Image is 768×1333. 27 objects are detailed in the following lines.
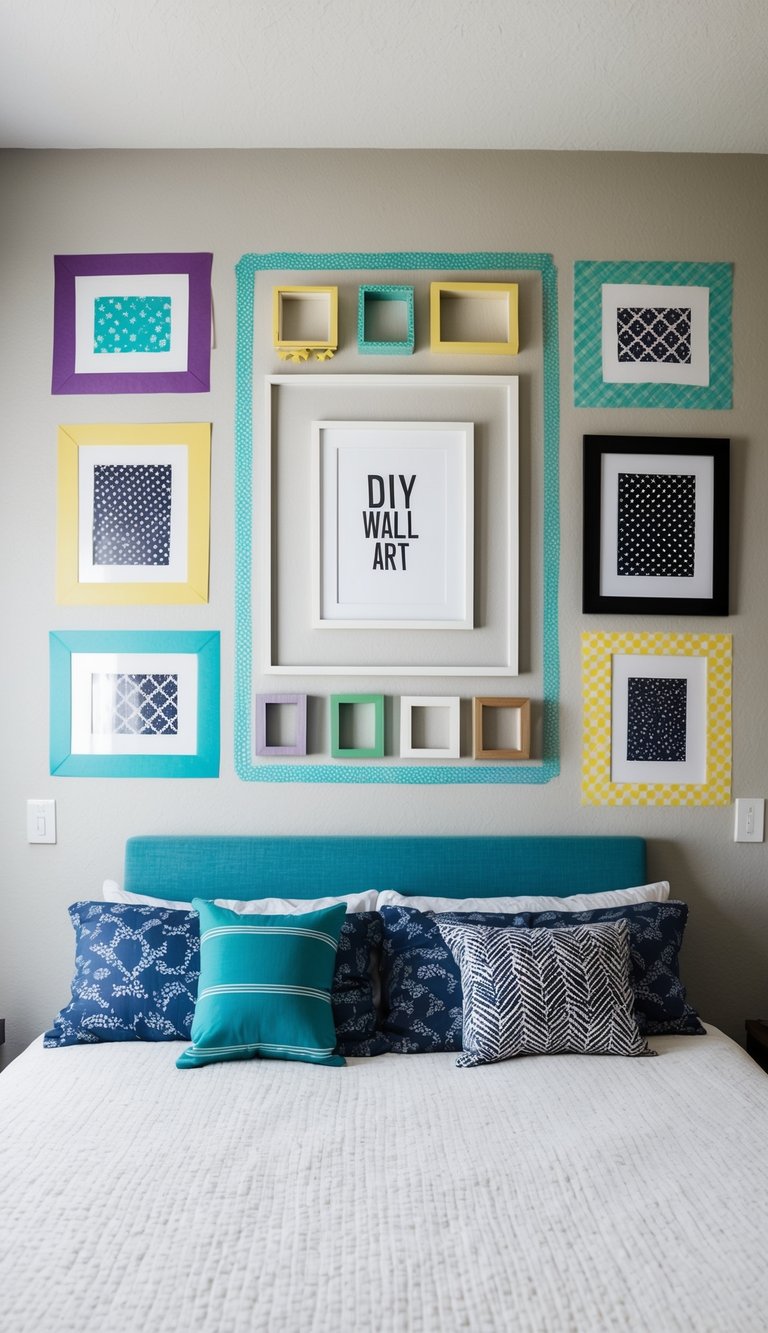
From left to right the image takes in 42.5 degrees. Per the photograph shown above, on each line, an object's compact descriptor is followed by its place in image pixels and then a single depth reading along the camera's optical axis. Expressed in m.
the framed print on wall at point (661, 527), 2.63
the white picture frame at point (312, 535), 2.63
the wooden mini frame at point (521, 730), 2.58
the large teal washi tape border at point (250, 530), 2.63
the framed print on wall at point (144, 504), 2.64
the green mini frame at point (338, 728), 2.60
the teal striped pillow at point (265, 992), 2.07
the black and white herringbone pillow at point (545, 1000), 2.09
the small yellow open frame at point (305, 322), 2.58
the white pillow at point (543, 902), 2.45
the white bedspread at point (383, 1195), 1.26
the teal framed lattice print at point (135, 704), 2.64
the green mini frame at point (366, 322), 2.57
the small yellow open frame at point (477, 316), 2.60
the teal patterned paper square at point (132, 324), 2.64
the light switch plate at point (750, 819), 2.66
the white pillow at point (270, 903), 2.43
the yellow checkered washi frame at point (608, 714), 2.64
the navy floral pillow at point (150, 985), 2.19
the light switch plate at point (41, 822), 2.65
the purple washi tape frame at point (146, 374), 2.64
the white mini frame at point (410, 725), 2.61
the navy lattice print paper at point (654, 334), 2.64
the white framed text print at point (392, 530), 2.62
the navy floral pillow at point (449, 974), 2.21
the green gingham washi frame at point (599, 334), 2.64
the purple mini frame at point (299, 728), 2.60
